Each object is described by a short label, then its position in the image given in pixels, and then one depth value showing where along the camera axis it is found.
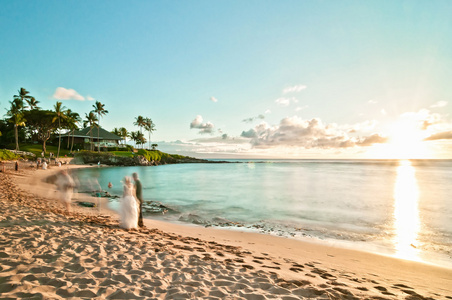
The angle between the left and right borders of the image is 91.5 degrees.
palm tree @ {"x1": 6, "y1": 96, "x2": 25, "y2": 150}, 46.11
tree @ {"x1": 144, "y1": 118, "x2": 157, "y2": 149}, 105.84
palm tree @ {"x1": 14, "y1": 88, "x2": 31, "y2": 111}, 59.11
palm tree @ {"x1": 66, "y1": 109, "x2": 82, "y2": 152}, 60.38
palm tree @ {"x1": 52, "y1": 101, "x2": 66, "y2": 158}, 55.43
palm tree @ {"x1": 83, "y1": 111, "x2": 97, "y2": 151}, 73.30
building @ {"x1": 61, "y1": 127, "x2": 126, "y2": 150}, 71.19
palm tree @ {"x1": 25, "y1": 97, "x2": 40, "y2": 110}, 62.78
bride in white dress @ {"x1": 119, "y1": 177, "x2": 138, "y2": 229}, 8.46
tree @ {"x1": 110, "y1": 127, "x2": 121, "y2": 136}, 97.41
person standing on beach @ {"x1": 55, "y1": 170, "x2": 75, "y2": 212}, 11.27
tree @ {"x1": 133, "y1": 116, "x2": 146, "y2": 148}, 102.31
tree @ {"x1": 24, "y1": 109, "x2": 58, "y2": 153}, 56.72
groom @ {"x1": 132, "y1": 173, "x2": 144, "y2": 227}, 9.23
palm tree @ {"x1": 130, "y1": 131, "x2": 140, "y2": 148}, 104.38
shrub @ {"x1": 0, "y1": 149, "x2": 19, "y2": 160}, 33.38
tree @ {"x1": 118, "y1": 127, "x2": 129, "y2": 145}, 97.69
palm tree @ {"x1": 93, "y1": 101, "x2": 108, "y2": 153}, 69.38
